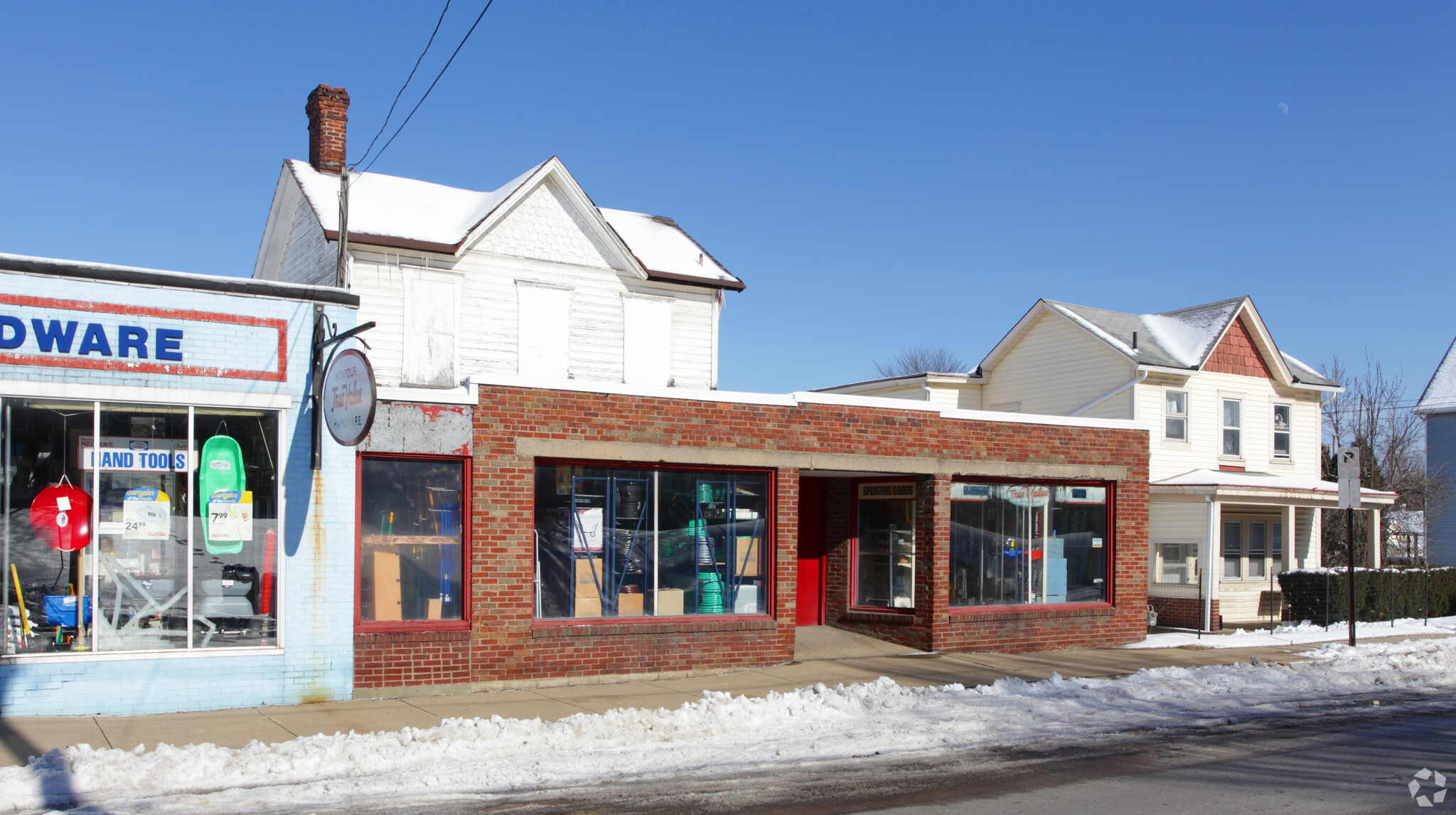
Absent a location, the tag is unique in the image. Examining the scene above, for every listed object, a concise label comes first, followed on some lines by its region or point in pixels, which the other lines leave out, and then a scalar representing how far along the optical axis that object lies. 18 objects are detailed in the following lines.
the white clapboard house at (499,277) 19.28
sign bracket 11.93
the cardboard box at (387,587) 12.74
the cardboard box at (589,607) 14.02
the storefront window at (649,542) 13.95
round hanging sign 10.73
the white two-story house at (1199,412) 23.81
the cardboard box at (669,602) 14.72
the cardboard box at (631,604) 14.38
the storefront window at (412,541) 12.73
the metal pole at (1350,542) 17.97
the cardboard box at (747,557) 15.45
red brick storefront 13.16
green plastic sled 11.68
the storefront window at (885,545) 17.72
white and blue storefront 10.81
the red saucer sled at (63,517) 10.91
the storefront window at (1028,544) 17.56
